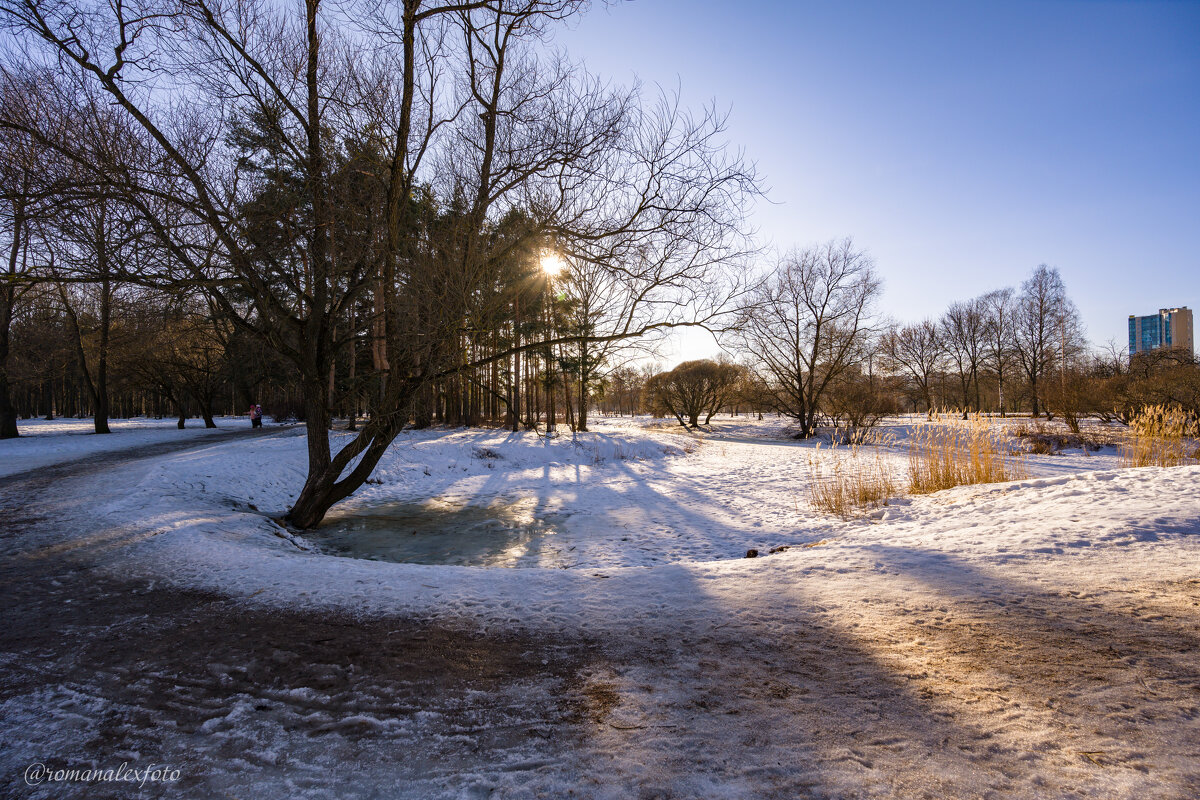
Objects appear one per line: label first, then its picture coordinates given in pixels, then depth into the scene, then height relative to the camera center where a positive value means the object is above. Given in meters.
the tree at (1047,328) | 36.25 +5.11
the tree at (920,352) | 42.84 +4.19
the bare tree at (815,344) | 26.62 +3.14
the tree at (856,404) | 25.69 -0.11
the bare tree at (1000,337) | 38.81 +4.86
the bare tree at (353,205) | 6.09 +2.66
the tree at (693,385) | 32.12 +1.22
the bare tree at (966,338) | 40.53 +5.06
